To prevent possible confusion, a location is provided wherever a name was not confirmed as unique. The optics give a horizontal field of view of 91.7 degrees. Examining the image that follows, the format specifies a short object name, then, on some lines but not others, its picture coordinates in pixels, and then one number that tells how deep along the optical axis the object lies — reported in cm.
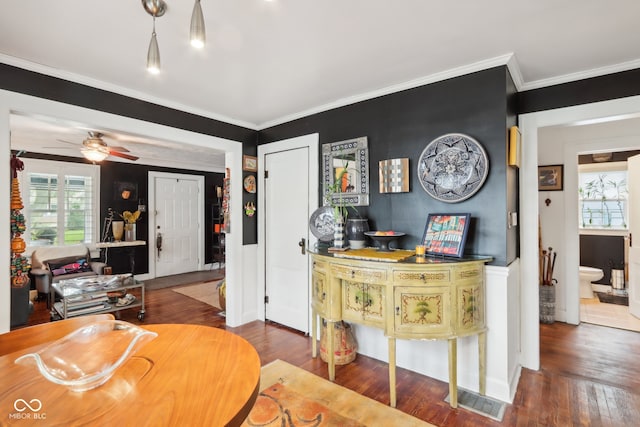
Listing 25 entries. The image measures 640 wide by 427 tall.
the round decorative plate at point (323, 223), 304
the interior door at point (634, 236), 360
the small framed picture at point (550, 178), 366
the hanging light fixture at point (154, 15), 127
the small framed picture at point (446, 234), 220
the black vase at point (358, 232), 272
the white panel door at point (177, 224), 632
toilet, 441
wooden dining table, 77
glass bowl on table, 93
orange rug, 193
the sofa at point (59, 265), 442
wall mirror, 290
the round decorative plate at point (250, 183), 368
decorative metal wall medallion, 225
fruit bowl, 251
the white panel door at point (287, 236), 339
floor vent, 201
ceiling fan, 373
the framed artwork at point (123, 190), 577
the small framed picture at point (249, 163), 367
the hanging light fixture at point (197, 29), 110
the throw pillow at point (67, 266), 457
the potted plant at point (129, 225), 577
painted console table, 204
